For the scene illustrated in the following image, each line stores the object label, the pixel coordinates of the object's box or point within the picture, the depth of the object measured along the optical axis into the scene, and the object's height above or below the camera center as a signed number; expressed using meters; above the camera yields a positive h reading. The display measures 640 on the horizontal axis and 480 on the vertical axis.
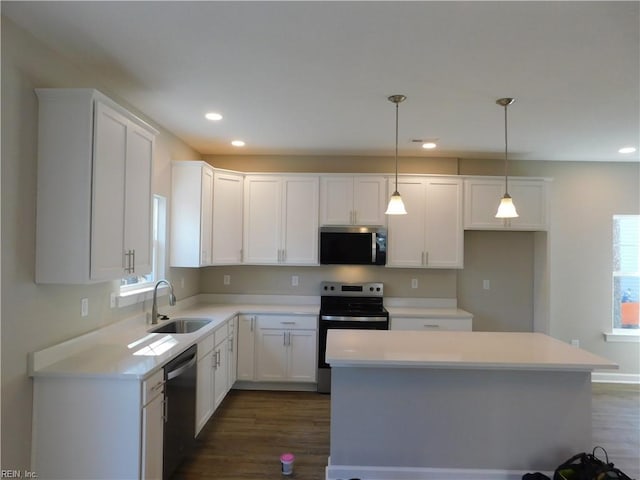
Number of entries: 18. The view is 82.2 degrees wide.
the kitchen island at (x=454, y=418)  2.43 -1.10
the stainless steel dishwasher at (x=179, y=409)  2.24 -1.05
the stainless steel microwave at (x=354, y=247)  4.14 +0.05
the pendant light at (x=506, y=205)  2.68 +0.36
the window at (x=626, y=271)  4.55 -0.20
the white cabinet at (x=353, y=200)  4.20 +0.59
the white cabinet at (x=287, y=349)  3.95 -1.05
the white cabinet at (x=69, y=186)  1.97 +0.34
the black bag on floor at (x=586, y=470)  2.08 -1.26
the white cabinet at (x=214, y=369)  2.87 -1.05
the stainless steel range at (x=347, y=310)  3.90 -0.66
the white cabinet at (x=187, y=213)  3.69 +0.37
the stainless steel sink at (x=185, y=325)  3.27 -0.69
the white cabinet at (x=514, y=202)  4.18 +0.59
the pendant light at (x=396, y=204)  2.70 +0.35
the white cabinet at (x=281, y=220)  4.21 +0.36
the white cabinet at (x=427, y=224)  4.17 +0.32
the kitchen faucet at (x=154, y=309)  3.10 -0.51
